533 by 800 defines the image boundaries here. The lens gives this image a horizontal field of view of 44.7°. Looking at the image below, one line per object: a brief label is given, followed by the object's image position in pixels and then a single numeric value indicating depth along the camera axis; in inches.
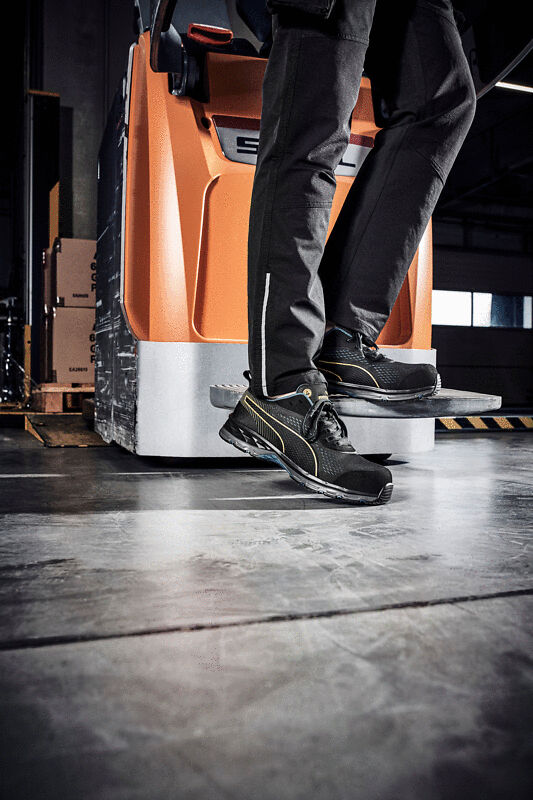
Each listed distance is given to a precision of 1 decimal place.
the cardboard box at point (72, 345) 216.2
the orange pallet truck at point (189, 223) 82.0
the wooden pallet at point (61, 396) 206.5
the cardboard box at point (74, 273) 213.0
